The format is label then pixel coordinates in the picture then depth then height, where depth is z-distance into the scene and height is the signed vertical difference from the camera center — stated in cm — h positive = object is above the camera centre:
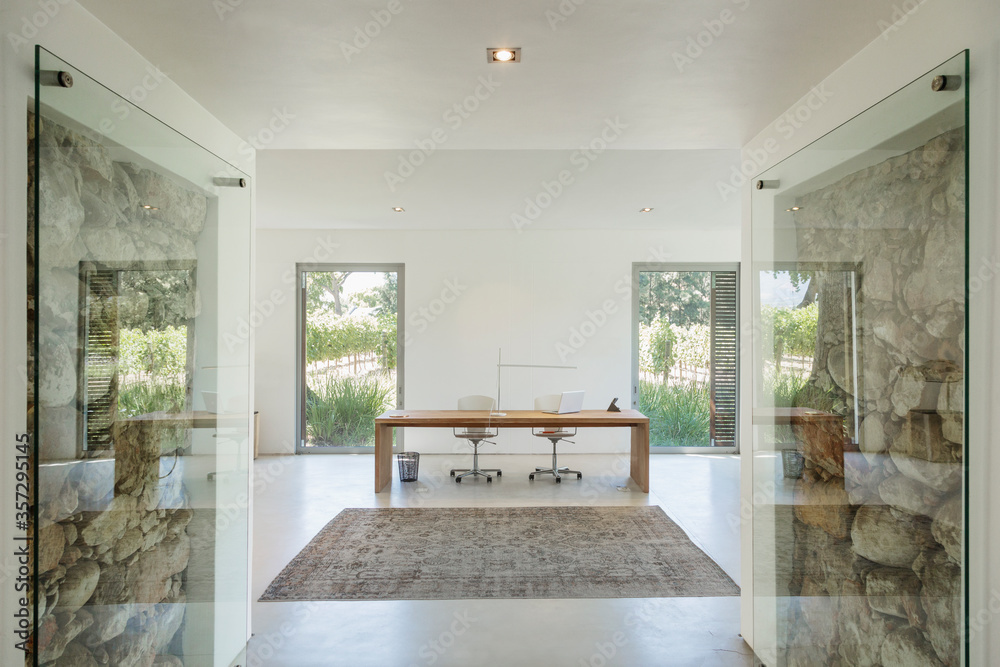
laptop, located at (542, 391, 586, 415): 629 -64
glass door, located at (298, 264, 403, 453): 771 -15
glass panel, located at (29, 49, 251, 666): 168 -16
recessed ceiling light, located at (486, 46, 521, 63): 219 +103
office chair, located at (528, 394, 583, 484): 642 -99
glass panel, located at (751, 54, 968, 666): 168 -16
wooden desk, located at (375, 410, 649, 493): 593 -81
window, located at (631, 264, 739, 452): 780 -17
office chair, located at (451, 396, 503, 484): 632 -97
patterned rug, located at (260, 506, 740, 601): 366 -147
